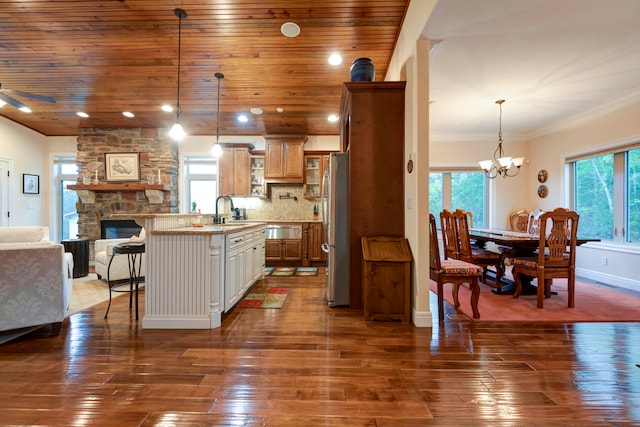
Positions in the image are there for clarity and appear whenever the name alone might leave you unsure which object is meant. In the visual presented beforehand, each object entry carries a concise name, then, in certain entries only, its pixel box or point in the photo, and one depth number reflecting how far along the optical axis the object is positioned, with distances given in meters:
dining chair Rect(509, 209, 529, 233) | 5.46
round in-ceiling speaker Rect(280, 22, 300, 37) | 3.22
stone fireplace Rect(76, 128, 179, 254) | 5.99
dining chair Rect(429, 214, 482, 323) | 2.88
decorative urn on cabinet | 3.19
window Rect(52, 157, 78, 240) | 6.46
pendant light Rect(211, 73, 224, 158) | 4.01
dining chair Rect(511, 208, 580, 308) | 3.12
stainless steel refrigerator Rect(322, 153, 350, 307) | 3.27
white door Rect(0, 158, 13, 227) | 5.57
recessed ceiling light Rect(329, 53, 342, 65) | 3.75
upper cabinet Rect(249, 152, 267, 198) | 6.28
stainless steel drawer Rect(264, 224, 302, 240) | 5.76
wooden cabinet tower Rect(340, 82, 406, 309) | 3.11
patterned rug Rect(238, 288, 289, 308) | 3.36
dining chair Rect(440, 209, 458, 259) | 3.86
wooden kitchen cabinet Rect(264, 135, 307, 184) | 5.97
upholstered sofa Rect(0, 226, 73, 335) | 2.40
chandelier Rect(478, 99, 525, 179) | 4.42
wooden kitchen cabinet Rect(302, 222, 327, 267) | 5.76
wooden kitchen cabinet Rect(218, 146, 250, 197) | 6.02
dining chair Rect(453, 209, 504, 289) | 3.61
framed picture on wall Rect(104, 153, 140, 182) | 5.98
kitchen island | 2.62
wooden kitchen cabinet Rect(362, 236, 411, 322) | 2.84
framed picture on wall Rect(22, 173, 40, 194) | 5.93
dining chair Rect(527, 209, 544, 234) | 4.53
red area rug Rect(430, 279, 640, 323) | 2.93
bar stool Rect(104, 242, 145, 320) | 2.87
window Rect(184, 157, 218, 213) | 6.52
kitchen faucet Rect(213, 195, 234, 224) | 3.86
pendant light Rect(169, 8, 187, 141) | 3.02
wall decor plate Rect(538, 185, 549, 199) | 5.73
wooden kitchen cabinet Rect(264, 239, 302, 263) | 5.73
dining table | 3.48
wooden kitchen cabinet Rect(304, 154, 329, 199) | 6.24
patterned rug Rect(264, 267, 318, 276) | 5.02
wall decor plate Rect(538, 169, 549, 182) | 5.73
